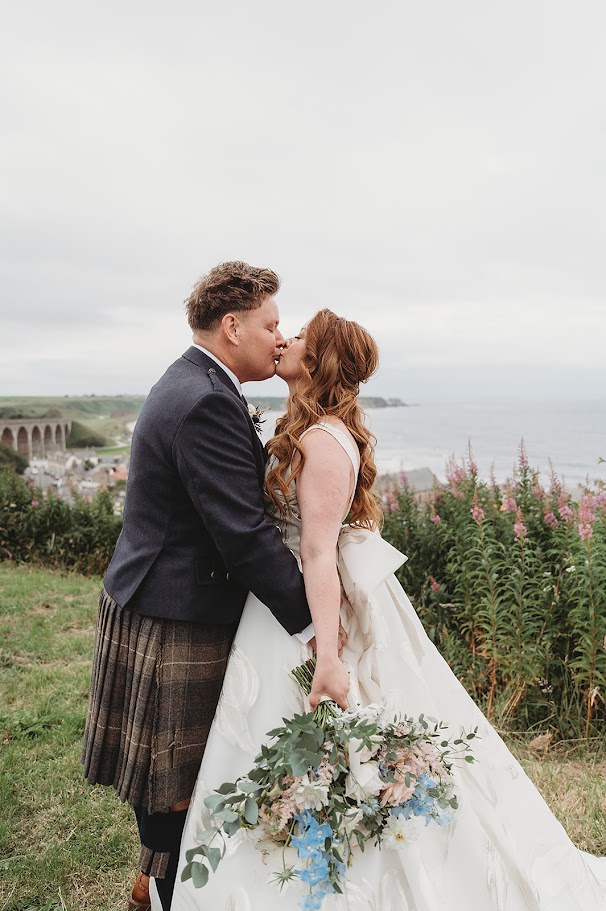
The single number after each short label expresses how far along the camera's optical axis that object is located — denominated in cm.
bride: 210
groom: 216
